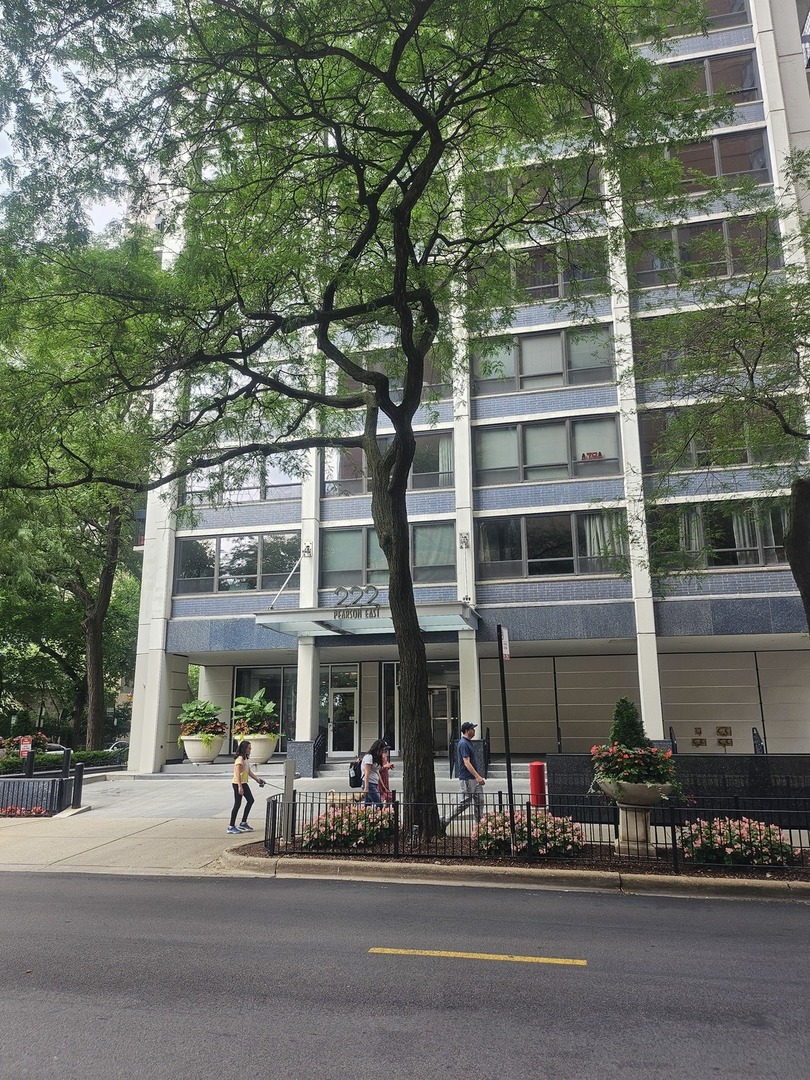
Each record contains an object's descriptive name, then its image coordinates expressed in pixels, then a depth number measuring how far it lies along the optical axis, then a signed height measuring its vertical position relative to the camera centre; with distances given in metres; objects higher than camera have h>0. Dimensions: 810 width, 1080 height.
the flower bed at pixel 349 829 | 10.59 -1.38
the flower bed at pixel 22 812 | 15.63 -1.65
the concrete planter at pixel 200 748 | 24.48 -0.65
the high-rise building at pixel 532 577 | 22.03 +4.44
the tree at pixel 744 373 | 12.70 +6.11
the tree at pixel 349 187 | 9.13 +7.57
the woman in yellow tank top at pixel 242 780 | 13.23 -0.89
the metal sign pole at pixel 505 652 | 9.95 +0.96
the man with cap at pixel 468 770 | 12.40 -0.72
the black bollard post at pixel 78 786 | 16.33 -1.20
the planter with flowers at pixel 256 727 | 24.31 -0.01
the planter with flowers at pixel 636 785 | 10.35 -0.80
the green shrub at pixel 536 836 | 10.07 -1.42
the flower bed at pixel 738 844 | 9.45 -1.45
